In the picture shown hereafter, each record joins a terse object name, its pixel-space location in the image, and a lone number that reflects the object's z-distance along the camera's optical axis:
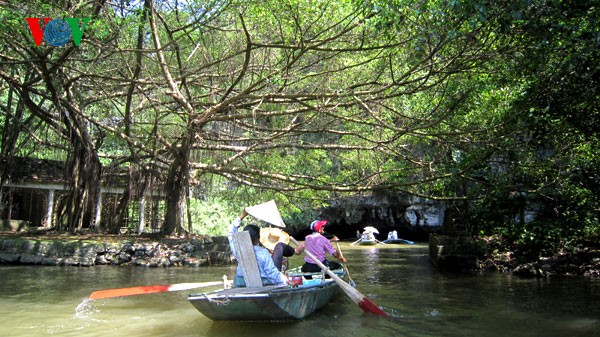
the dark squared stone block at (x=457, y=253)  12.72
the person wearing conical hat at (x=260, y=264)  6.25
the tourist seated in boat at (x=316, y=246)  8.37
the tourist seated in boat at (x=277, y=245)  6.77
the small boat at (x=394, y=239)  27.80
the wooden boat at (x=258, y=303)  5.64
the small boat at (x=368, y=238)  26.58
